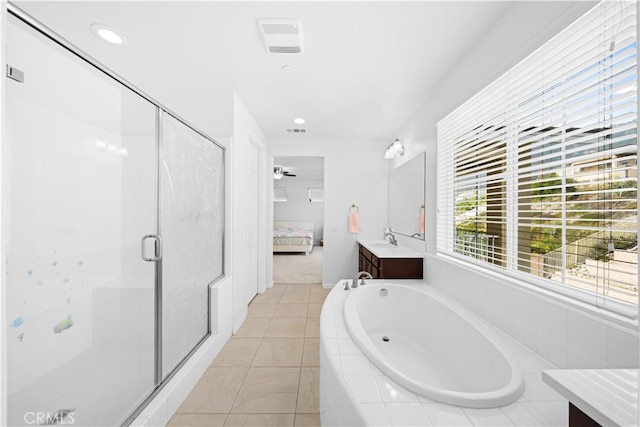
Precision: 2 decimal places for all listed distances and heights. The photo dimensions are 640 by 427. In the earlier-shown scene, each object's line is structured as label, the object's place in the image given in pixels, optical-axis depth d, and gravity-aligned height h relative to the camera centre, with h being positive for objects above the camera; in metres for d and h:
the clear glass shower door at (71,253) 1.24 -0.24
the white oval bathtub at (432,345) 1.00 -0.78
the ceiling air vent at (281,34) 1.56 +1.15
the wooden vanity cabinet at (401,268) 2.61 -0.55
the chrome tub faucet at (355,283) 2.27 -0.61
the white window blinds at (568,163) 0.95 +0.24
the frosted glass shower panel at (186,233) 1.69 -0.15
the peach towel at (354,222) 4.05 -0.14
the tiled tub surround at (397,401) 0.87 -0.68
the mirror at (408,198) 2.82 +0.20
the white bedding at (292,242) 6.85 -0.77
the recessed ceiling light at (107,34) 1.67 +1.19
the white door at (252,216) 3.30 -0.04
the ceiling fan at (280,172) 6.61 +1.14
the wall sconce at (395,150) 3.41 +0.86
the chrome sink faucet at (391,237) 3.52 -0.33
